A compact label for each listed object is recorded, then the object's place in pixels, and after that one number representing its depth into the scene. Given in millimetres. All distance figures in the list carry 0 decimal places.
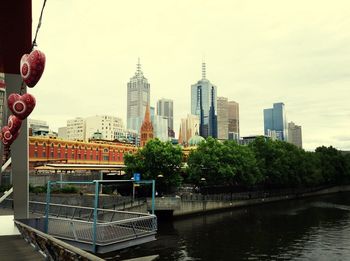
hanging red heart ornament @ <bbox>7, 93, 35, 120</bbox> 14656
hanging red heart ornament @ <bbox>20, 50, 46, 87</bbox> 11883
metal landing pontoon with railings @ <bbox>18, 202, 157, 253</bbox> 16422
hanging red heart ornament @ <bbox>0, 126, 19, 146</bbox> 17314
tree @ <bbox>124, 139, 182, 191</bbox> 67062
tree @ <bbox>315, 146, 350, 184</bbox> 127056
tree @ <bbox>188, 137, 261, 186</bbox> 75812
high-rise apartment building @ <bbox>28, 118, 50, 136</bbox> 118162
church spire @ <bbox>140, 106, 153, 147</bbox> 192375
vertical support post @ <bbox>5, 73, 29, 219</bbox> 20219
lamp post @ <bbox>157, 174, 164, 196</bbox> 66706
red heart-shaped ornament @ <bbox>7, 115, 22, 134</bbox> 16589
